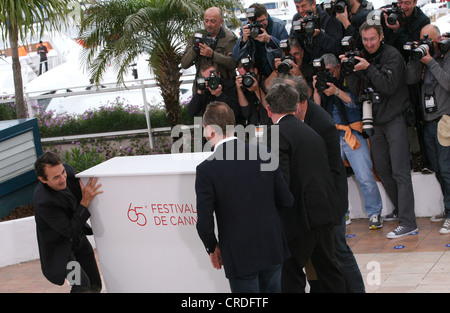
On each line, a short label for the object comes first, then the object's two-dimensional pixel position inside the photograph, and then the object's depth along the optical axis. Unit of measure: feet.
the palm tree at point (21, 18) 27.30
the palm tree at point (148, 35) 28.19
